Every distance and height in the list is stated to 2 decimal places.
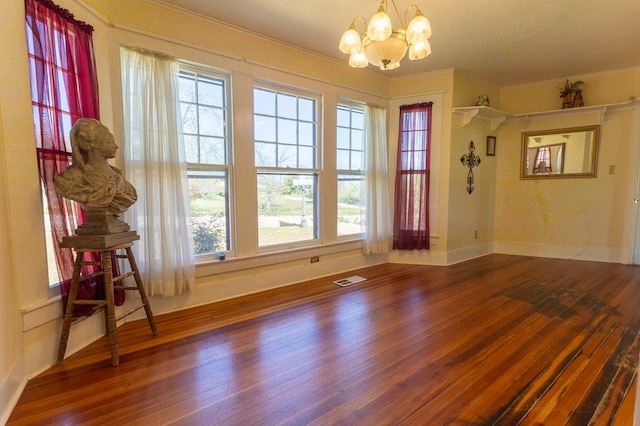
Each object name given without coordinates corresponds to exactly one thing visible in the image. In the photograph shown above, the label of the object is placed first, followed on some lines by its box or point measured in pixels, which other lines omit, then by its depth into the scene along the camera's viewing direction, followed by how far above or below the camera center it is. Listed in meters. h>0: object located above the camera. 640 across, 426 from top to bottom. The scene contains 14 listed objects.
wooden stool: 1.90 -0.60
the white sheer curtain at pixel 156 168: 2.47 +0.14
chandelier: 1.85 +0.91
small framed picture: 4.95 +0.63
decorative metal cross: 4.57 +0.35
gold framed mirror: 4.55 +0.49
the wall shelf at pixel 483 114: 4.24 +1.03
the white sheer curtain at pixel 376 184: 4.14 +0.01
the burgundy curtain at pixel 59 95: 1.84 +0.58
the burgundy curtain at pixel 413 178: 4.30 +0.09
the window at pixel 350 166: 4.02 +0.24
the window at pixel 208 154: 2.86 +0.29
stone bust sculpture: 1.85 +0.04
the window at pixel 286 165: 3.33 +0.23
